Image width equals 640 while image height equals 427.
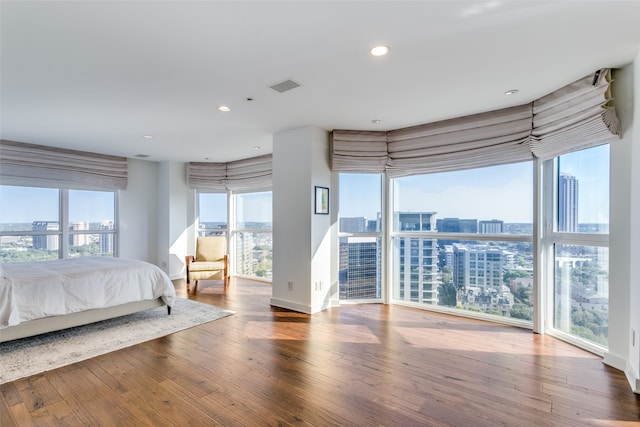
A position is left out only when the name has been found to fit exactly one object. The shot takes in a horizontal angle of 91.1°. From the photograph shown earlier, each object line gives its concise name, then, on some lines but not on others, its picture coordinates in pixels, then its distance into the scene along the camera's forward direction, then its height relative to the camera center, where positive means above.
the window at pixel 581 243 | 2.75 -0.26
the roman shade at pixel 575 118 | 2.50 +0.86
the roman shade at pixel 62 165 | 4.71 +0.80
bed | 2.80 -0.80
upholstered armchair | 5.29 -0.84
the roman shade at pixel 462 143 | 3.37 +0.86
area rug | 2.59 -1.25
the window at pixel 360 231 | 4.49 -0.24
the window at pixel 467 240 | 3.53 -0.31
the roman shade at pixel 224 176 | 6.08 +0.78
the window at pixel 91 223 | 5.52 -0.18
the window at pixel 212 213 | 6.69 +0.02
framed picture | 4.13 +0.19
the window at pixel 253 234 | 6.12 -0.41
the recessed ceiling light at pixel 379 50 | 2.17 +1.16
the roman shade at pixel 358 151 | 4.24 +0.87
